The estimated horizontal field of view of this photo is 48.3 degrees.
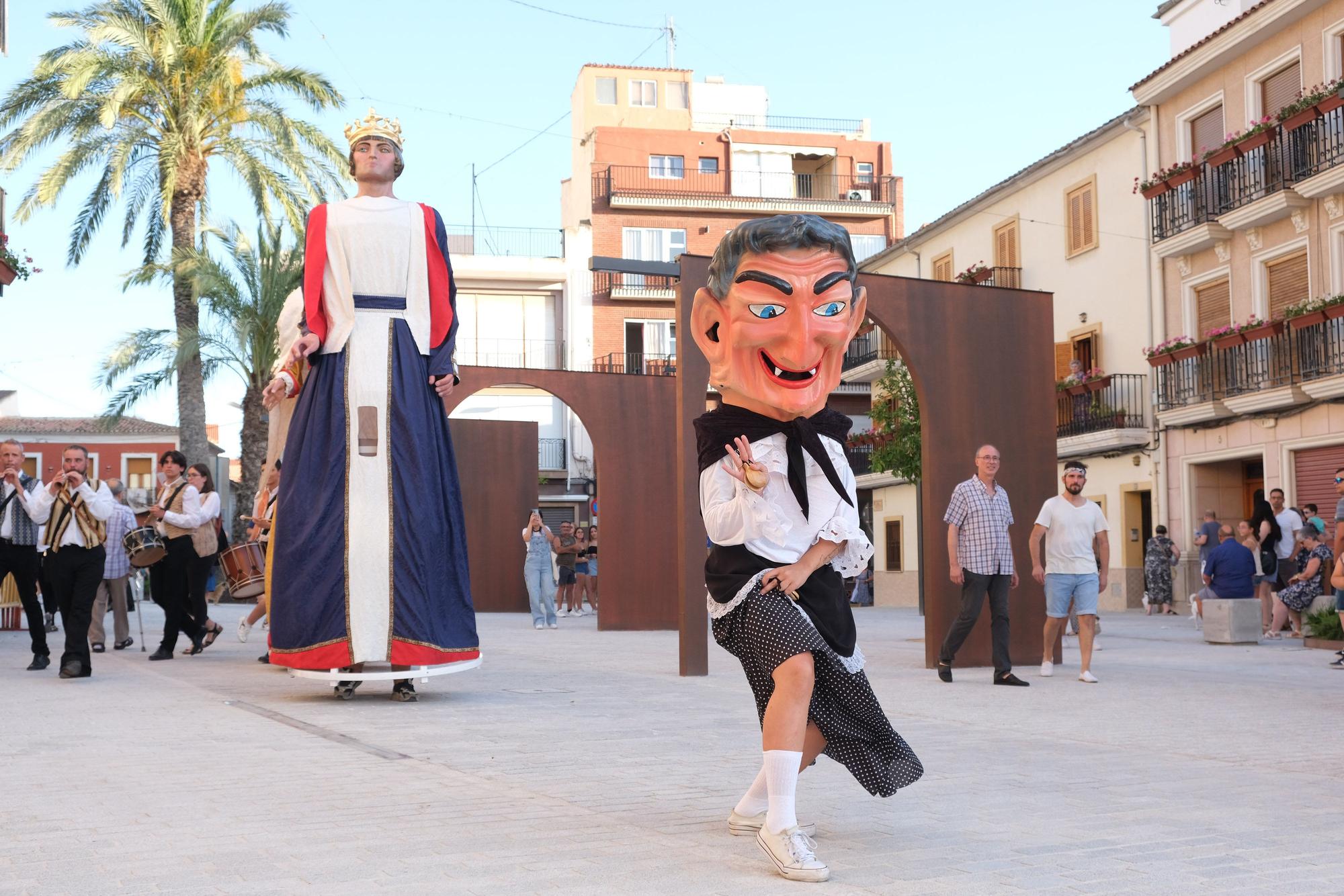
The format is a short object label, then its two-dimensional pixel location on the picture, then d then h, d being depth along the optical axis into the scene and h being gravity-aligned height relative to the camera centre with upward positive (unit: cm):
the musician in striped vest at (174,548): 1301 -24
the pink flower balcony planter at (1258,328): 2428 +284
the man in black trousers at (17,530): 1132 -5
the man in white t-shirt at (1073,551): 1147 -35
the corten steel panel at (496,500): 2514 +26
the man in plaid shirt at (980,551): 1123 -33
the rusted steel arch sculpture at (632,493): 1850 +25
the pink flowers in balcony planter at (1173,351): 2641 +274
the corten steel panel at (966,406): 1226 +85
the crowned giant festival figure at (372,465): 935 +33
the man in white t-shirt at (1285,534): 1869 -41
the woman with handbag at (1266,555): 1848 -67
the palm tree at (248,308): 2859 +415
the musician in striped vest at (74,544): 1103 -15
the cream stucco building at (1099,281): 2878 +457
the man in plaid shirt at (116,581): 1454 -59
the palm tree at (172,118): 2689 +745
